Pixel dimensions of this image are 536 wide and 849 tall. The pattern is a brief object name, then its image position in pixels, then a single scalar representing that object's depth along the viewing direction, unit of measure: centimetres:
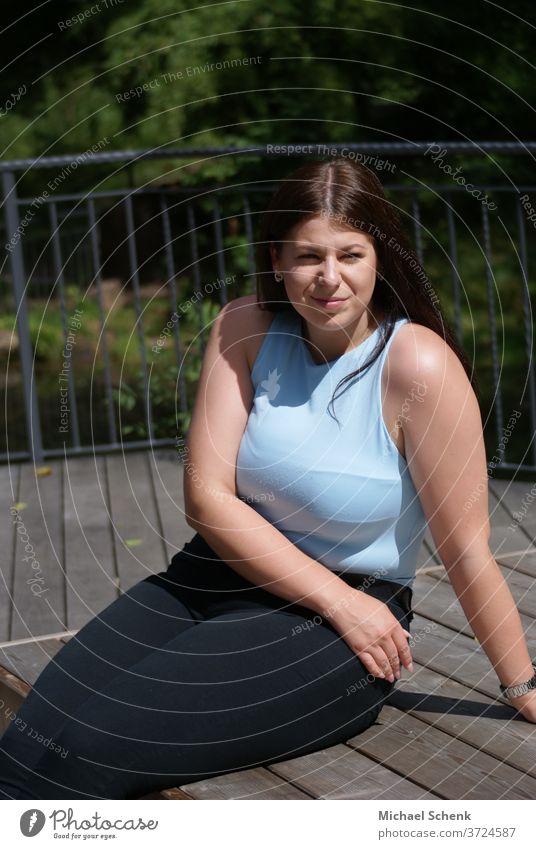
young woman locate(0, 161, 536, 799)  361
